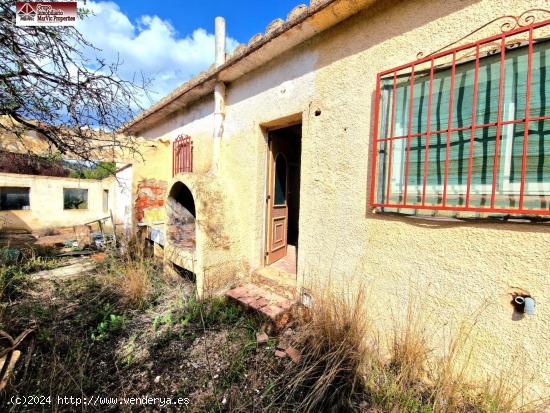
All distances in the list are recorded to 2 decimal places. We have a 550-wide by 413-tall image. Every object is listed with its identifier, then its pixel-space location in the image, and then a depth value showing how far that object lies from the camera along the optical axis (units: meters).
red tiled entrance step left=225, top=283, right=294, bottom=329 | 3.35
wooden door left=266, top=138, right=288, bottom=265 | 4.50
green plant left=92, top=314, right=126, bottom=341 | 3.34
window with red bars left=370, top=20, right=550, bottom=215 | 1.89
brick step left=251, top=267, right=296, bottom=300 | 3.81
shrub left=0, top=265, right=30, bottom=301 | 4.32
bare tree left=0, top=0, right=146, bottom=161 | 2.43
